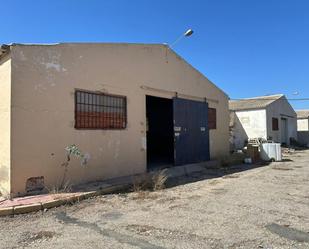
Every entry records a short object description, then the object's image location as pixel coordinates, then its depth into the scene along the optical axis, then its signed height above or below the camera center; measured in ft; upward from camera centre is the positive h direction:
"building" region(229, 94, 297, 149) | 67.59 +4.16
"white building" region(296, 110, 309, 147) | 93.69 +2.42
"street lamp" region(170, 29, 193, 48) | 31.07 +13.08
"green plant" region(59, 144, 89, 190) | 21.77 -1.83
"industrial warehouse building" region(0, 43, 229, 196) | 19.60 +2.64
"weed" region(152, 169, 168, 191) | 22.83 -4.54
